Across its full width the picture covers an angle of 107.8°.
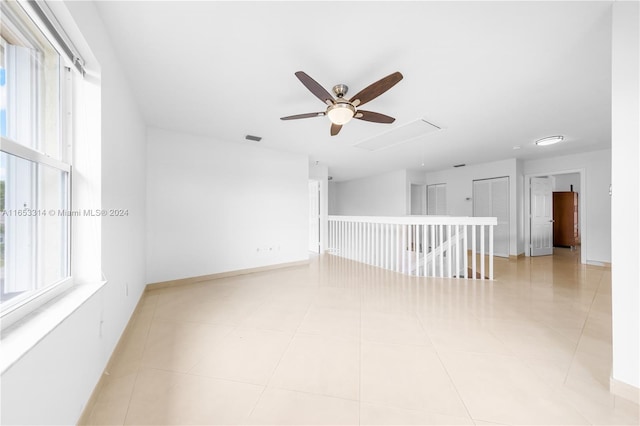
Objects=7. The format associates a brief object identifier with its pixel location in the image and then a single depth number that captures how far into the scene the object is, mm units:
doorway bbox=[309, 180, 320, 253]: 5950
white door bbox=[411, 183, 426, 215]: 7215
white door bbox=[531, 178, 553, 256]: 5336
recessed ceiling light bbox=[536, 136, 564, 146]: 3641
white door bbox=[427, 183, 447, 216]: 6821
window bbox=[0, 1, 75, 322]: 912
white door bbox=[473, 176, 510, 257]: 5375
